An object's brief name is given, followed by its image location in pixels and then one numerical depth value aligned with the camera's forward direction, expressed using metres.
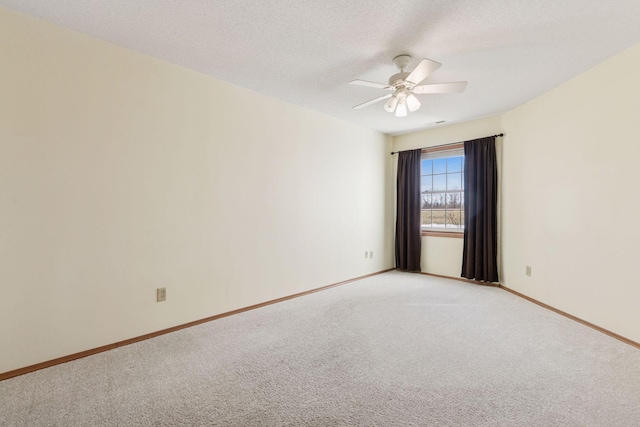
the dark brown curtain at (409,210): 5.11
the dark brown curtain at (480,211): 4.31
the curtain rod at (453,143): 4.29
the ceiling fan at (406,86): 2.51
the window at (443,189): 4.89
